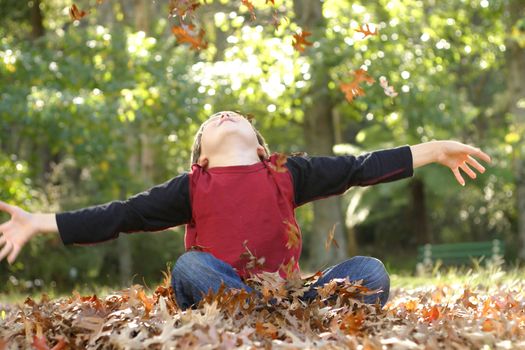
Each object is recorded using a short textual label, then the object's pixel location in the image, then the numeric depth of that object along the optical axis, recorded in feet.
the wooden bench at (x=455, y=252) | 48.70
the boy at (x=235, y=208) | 12.06
